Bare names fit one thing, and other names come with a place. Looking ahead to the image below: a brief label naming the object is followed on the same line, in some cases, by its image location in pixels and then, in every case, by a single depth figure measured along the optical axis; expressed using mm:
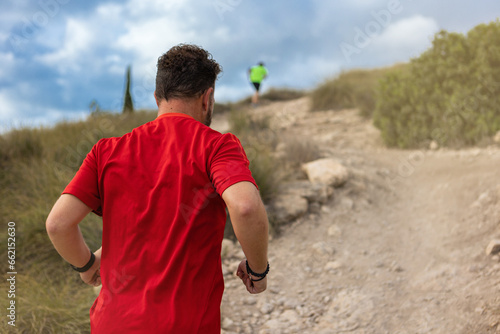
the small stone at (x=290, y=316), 3749
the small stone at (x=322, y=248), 4871
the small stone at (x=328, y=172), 6027
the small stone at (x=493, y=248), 3939
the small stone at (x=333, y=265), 4590
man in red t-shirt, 1445
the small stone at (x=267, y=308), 3908
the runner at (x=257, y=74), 14992
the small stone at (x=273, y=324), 3666
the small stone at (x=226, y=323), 3661
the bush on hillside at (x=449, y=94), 7074
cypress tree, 12500
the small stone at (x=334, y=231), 5200
